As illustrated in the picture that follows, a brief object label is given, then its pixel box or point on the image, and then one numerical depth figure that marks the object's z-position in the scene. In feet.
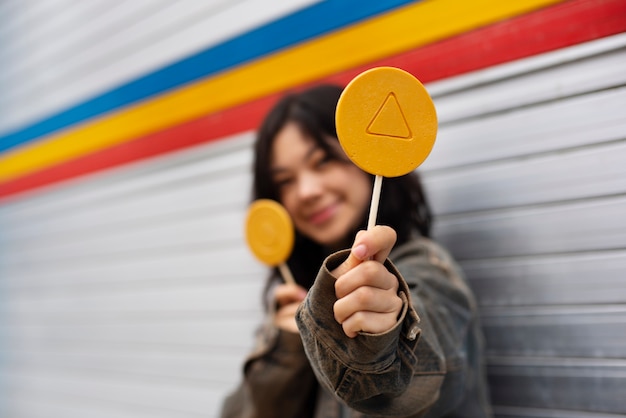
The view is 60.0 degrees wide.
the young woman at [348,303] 2.55
